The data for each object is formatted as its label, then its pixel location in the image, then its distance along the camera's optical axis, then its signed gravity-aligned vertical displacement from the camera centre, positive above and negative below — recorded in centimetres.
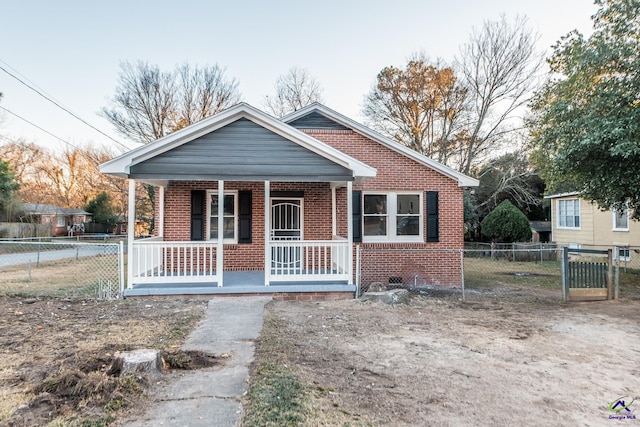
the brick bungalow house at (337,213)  1079 +36
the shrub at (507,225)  2095 -2
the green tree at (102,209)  3484 +154
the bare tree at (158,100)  2627 +908
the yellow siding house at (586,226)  1770 -8
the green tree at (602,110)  898 +302
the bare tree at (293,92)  3011 +1066
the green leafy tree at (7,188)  2391 +244
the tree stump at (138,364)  407 -151
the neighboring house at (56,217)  2925 +79
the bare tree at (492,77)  2380 +955
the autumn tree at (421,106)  2639 +852
